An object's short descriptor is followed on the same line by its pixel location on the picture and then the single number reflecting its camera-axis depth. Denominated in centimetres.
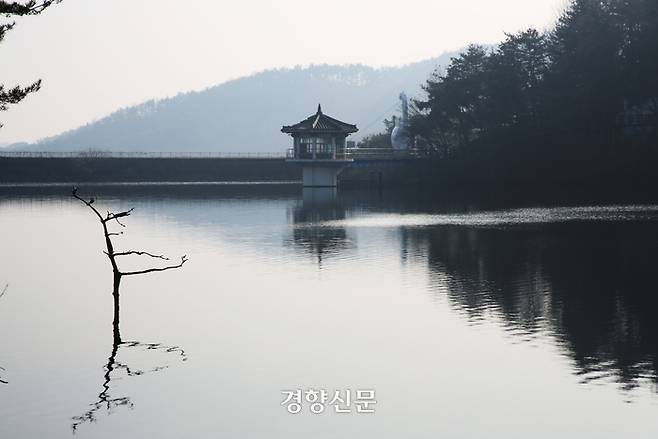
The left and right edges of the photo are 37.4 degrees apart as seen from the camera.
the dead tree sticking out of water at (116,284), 2448
